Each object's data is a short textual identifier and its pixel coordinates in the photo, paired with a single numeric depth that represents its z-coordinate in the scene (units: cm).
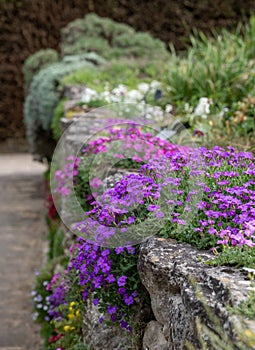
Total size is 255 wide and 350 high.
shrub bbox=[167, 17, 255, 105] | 450
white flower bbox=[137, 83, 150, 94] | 528
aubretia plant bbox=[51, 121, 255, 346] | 196
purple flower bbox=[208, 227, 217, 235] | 181
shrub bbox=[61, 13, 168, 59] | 815
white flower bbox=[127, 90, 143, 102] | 494
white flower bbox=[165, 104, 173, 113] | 442
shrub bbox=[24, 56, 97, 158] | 700
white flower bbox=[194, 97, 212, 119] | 412
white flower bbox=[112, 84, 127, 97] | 513
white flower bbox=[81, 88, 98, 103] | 517
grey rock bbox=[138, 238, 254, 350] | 144
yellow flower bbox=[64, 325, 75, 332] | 291
